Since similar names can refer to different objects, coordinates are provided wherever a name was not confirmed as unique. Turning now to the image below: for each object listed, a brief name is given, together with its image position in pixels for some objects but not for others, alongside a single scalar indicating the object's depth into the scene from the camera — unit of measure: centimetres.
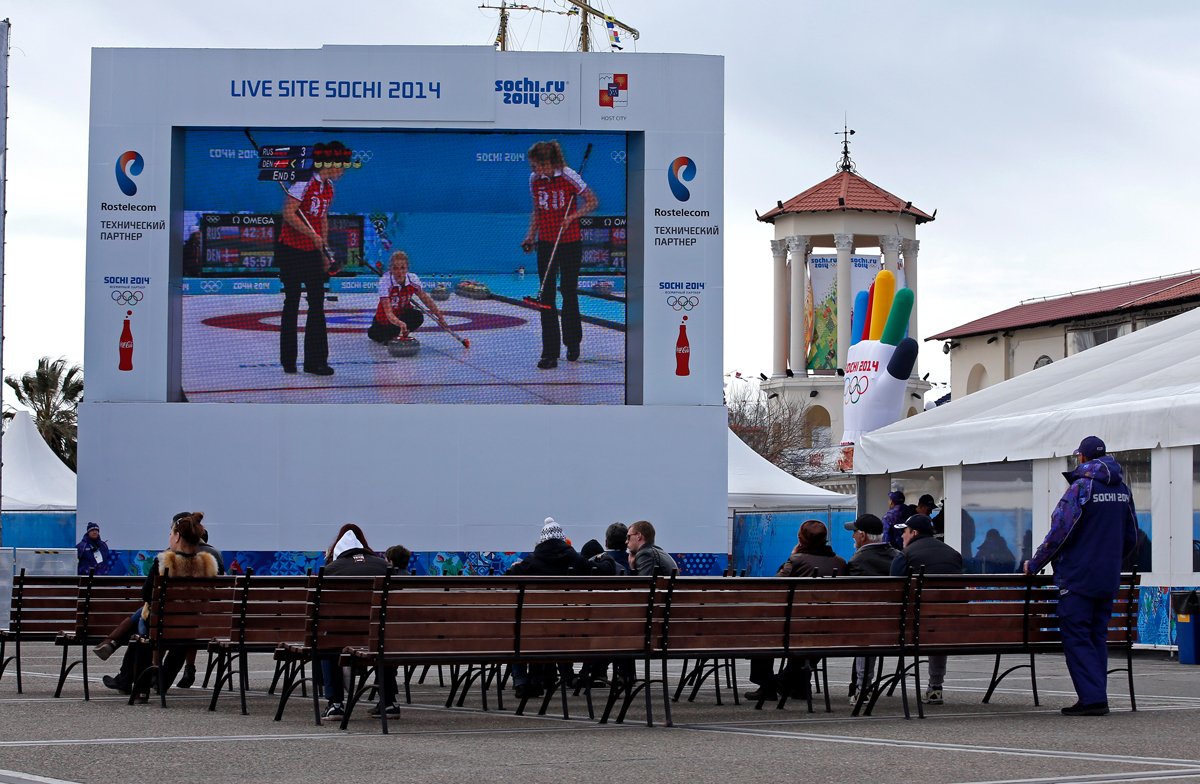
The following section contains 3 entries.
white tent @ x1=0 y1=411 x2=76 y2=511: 3719
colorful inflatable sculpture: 4188
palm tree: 6147
